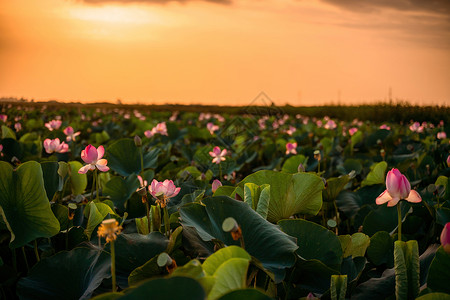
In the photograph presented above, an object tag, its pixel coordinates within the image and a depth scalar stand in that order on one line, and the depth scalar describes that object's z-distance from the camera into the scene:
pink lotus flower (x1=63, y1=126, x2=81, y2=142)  2.87
